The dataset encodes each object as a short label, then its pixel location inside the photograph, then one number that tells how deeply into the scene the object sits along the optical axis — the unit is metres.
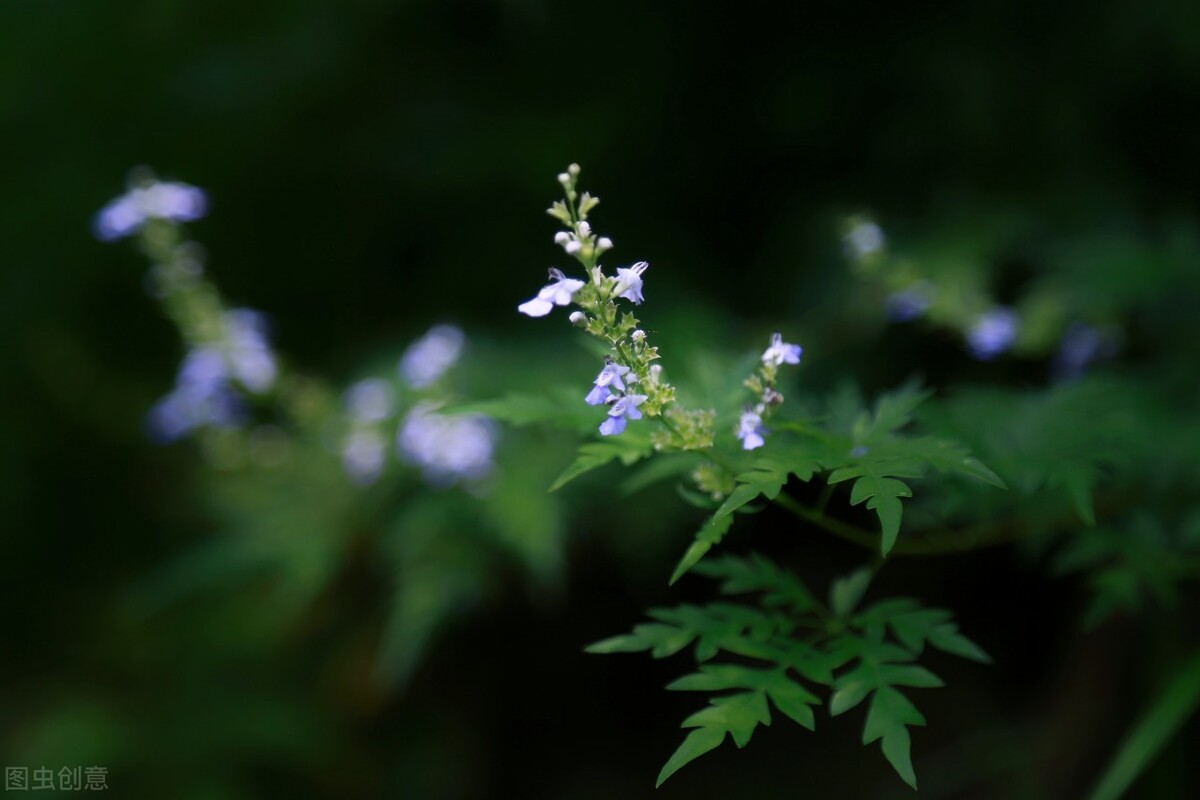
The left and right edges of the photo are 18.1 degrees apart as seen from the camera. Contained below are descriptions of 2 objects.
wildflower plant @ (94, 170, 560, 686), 0.67
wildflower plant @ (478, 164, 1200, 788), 0.51
